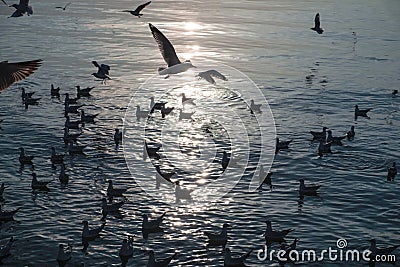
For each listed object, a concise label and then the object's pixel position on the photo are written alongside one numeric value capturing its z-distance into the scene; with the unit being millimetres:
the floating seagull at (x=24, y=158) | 31938
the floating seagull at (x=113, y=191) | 27984
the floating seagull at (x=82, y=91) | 45825
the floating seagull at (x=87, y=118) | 39469
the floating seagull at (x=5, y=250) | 22578
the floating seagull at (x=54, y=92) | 46094
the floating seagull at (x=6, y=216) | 25297
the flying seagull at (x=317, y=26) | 48406
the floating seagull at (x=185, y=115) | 40844
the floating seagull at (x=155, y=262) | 21859
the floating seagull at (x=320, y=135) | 37059
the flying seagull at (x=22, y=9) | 37094
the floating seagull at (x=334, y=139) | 36406
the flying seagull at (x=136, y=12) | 36281
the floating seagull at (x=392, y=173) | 31442
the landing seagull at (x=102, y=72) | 48156
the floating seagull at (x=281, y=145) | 35188
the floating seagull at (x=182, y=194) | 28406
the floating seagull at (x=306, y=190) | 29047
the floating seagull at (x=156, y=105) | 42784
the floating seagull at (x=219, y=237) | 23938
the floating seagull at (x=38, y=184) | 28672
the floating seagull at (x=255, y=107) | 43906
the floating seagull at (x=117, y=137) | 36125
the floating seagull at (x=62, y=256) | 22453
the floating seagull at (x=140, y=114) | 41250
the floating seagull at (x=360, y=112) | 43469
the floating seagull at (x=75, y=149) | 33594
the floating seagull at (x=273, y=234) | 24297
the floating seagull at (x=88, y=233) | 24047
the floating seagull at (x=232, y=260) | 22281
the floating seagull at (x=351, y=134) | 38375
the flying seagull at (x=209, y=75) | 31109
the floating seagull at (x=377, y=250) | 23172
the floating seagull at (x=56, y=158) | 32000
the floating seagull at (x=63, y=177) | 29734
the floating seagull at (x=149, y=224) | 24781
